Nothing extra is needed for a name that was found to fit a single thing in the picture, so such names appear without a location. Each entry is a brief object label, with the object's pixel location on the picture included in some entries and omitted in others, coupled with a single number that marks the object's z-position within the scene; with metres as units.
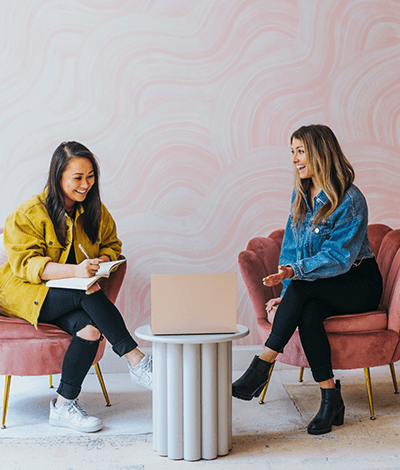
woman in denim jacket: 2.05
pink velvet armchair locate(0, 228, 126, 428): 2.07
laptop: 1.79
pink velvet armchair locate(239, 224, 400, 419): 2.10
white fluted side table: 1.81
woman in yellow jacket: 2.09
